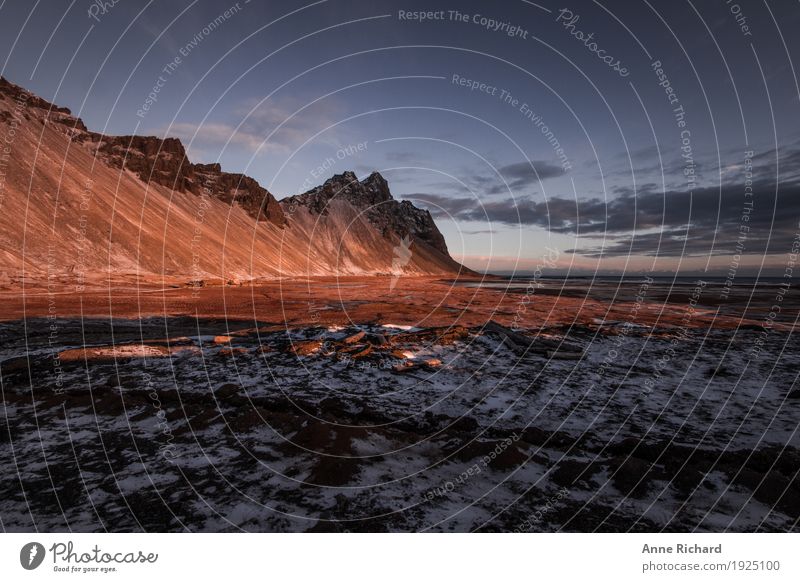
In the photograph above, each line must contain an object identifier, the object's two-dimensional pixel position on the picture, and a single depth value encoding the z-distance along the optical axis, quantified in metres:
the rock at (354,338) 15.51
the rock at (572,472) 5.73
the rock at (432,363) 12.55
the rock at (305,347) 13.84
